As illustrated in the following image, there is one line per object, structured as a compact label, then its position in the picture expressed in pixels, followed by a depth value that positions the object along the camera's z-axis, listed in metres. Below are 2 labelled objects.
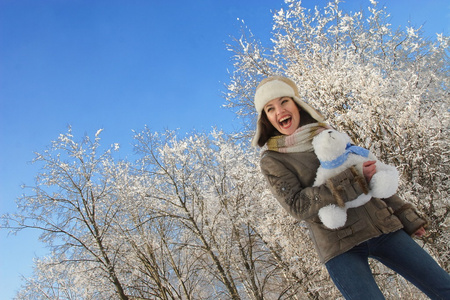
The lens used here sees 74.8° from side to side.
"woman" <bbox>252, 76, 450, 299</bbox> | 1.47
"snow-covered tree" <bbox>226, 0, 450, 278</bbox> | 4.98
